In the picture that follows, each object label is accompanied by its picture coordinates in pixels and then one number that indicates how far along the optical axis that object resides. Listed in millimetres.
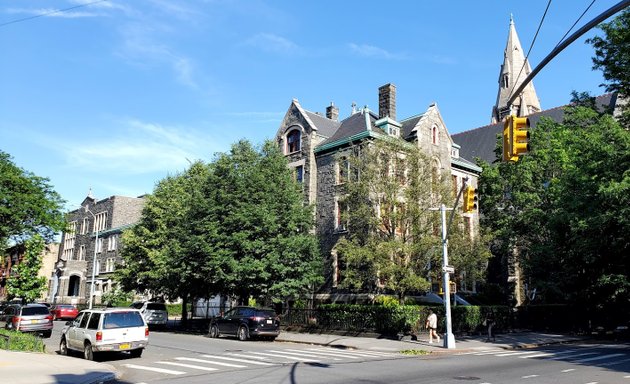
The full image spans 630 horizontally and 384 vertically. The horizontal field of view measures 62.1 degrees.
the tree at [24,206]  32500
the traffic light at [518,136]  8977
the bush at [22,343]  19000
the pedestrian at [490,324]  26406
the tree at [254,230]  29172
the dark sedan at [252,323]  25547
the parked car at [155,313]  35625
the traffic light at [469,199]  16953
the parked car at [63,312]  45625
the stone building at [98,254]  60812
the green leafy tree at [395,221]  26766
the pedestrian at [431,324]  24625
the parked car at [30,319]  26688
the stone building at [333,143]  35062
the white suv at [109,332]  17214
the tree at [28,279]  55031
